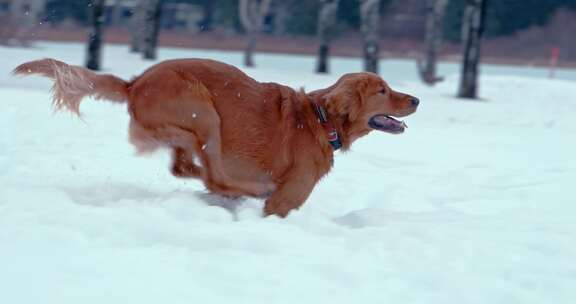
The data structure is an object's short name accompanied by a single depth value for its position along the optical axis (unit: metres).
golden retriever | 5.05
